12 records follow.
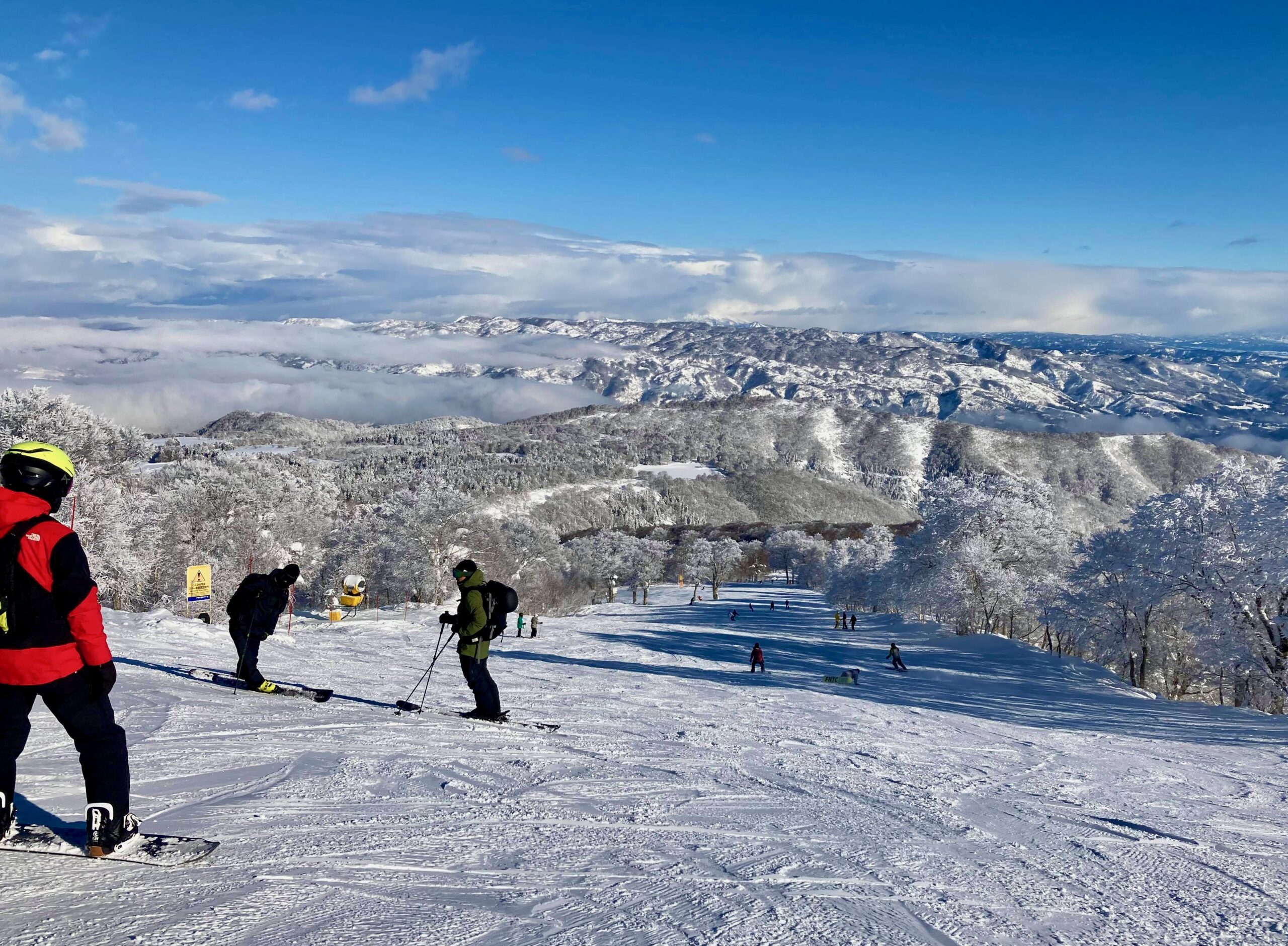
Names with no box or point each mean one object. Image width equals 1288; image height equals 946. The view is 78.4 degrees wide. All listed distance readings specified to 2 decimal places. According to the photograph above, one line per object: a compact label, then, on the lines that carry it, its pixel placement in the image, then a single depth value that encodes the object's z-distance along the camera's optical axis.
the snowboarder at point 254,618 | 11.92
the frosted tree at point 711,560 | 120.88
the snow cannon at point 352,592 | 30.05
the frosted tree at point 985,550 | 42.22
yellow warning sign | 24.11
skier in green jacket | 10.18
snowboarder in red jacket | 4.31
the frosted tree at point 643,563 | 115.00
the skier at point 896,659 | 29.69
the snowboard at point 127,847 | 4.72
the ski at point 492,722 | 10.77
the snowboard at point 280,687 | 11.59
